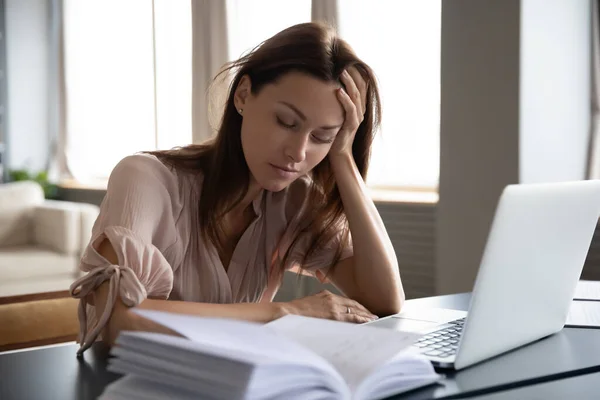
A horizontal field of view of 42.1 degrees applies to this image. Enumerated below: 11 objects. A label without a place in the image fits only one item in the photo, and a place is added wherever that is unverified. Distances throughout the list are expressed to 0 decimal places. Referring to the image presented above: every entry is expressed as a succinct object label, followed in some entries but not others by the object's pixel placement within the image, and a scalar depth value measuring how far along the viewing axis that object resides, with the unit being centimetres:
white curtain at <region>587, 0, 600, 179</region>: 298
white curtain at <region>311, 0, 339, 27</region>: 385
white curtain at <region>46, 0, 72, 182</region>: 654
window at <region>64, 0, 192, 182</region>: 534
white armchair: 402
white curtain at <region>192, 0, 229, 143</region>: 468
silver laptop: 94
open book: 72
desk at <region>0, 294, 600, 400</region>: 93
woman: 136
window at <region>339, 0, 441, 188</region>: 358
